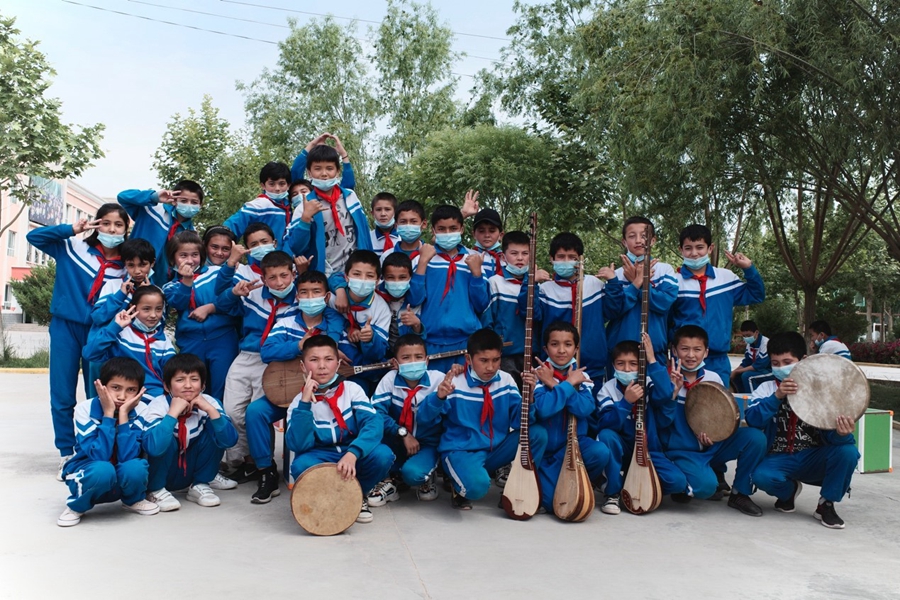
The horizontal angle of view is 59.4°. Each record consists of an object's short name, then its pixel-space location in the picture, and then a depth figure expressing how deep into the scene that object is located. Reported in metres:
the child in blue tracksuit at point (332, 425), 5.09
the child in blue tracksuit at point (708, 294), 6.29
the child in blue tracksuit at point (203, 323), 6.18
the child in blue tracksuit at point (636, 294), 6.12
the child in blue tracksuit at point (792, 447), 5.39
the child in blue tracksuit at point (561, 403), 5.48
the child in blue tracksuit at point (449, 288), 6.18
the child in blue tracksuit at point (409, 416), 5.54
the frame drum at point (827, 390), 5.30
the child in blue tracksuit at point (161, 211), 6.79
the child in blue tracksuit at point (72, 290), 6.11
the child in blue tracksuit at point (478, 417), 5.42
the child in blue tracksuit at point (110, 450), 4.85
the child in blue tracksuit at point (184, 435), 5.18
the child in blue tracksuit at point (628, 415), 5.59
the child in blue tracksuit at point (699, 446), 5.63
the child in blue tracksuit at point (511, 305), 6.39
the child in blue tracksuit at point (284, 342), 5.62
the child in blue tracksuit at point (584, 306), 6.27
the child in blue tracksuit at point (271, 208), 6.95
